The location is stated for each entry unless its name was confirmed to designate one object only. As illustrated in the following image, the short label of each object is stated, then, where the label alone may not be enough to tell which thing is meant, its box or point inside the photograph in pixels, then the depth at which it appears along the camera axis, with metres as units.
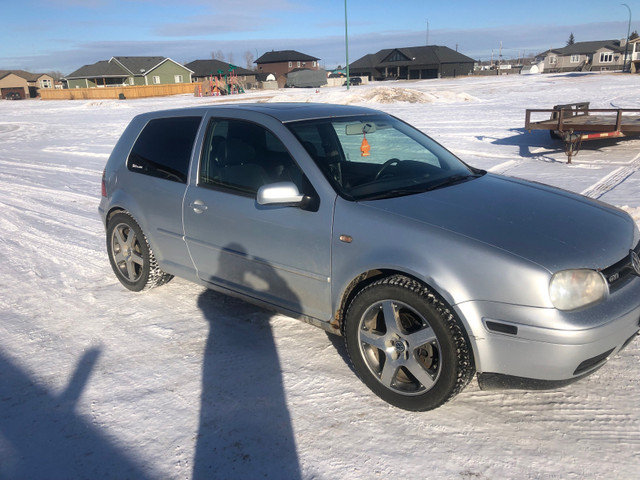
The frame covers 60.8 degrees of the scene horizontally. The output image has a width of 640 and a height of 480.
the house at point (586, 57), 81.62
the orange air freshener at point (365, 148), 4.36
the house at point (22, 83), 91.00
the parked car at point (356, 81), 64.33
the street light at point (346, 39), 38.10
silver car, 2.77
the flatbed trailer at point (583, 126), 10.70
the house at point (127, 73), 80.38
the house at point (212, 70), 89.81
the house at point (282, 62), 97.19
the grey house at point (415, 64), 81.06
